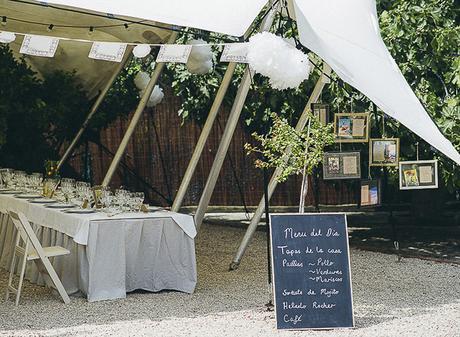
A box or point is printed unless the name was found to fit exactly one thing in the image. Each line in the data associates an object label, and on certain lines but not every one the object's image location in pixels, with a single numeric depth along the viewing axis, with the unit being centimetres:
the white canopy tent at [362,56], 676
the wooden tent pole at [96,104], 1205
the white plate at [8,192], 1012
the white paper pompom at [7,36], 784
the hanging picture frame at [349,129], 832
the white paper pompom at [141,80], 1287
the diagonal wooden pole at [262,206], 889
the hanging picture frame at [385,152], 857
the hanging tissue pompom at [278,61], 671
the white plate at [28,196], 941
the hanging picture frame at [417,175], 836
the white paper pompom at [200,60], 1031
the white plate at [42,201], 889
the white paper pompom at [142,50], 847
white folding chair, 728
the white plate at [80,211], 789
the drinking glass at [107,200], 793
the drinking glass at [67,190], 880
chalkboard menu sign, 629
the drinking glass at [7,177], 1058
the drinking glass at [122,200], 793
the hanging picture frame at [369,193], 863
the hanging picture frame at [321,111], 831
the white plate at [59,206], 839
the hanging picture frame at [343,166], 817
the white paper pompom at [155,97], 1312
